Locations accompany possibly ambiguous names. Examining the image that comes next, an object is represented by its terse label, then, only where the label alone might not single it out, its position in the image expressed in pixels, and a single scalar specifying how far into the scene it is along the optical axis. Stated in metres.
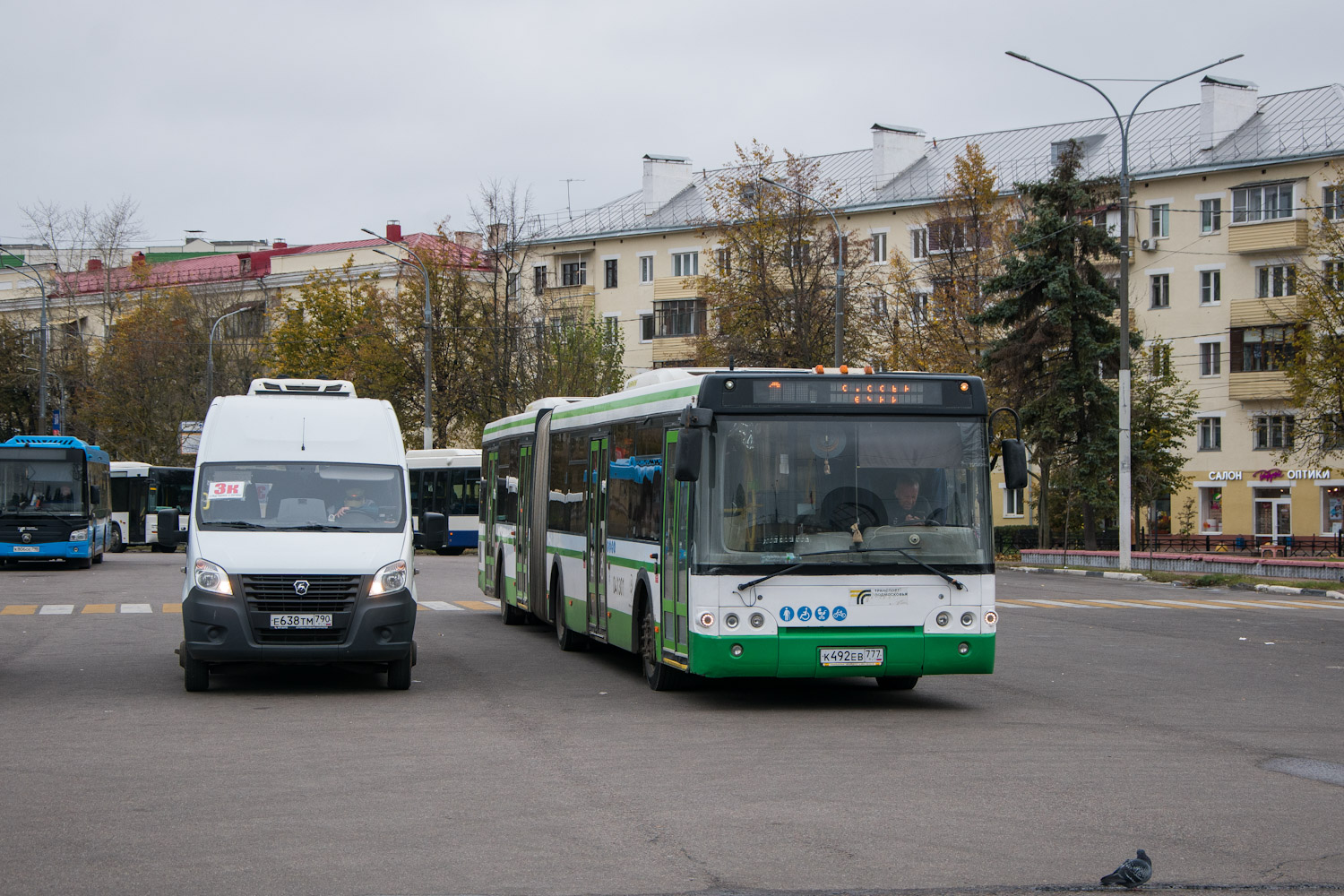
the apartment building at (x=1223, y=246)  58.38
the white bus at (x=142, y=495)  52.53
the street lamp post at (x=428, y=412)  49.09
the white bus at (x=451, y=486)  46.94
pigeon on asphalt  6.67
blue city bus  36.88
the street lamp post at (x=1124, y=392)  35.41
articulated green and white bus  12.12
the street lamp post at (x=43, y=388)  56.25
